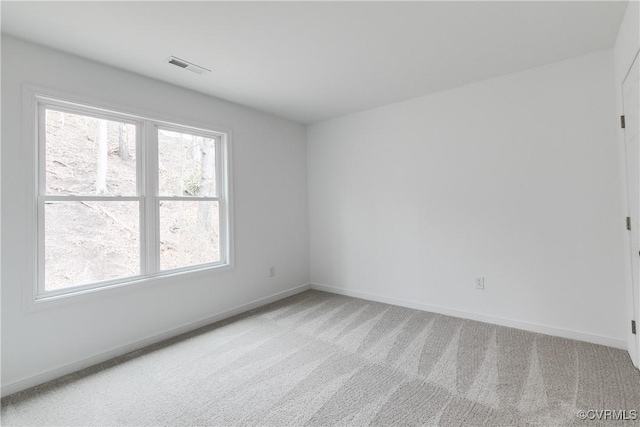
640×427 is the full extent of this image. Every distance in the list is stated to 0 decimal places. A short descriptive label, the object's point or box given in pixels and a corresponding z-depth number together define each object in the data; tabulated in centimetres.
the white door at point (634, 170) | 195
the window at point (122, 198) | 235
